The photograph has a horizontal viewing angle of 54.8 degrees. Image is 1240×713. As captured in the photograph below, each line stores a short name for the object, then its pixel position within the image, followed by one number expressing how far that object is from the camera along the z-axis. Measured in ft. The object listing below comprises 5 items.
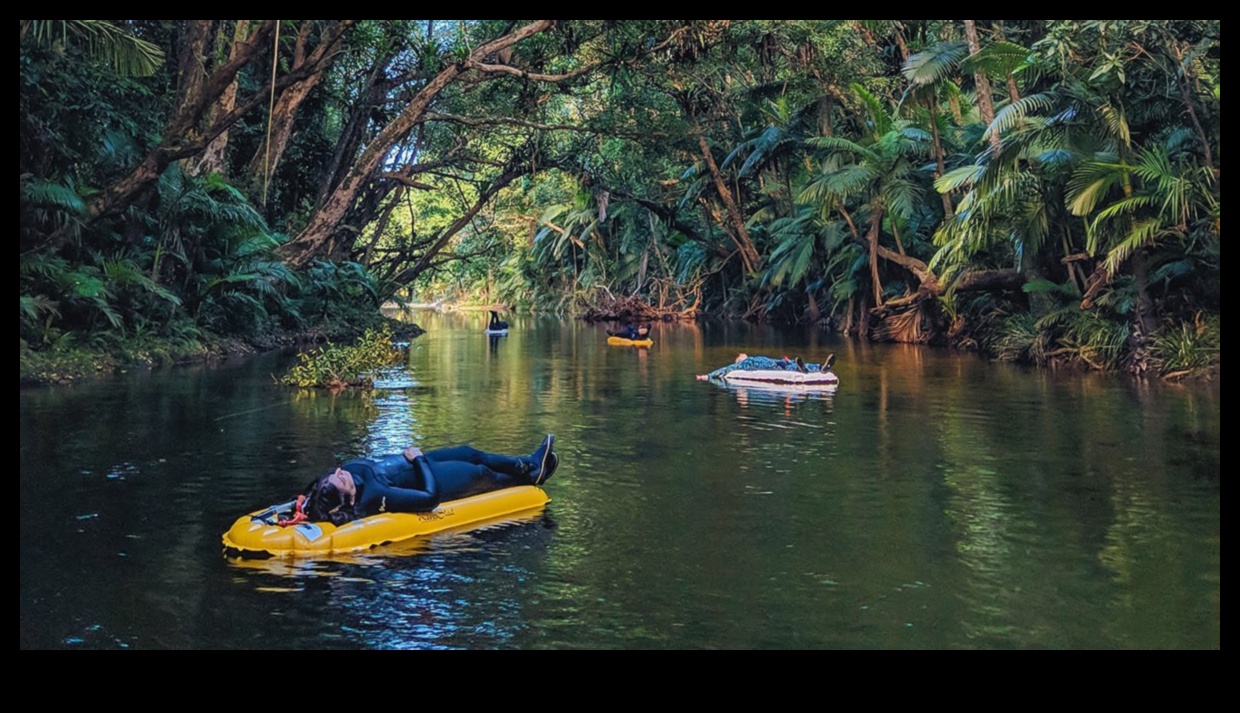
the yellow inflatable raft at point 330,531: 25.75
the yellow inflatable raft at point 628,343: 95.96
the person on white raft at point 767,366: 62.34
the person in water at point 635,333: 97.09
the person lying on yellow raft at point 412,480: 26.71
